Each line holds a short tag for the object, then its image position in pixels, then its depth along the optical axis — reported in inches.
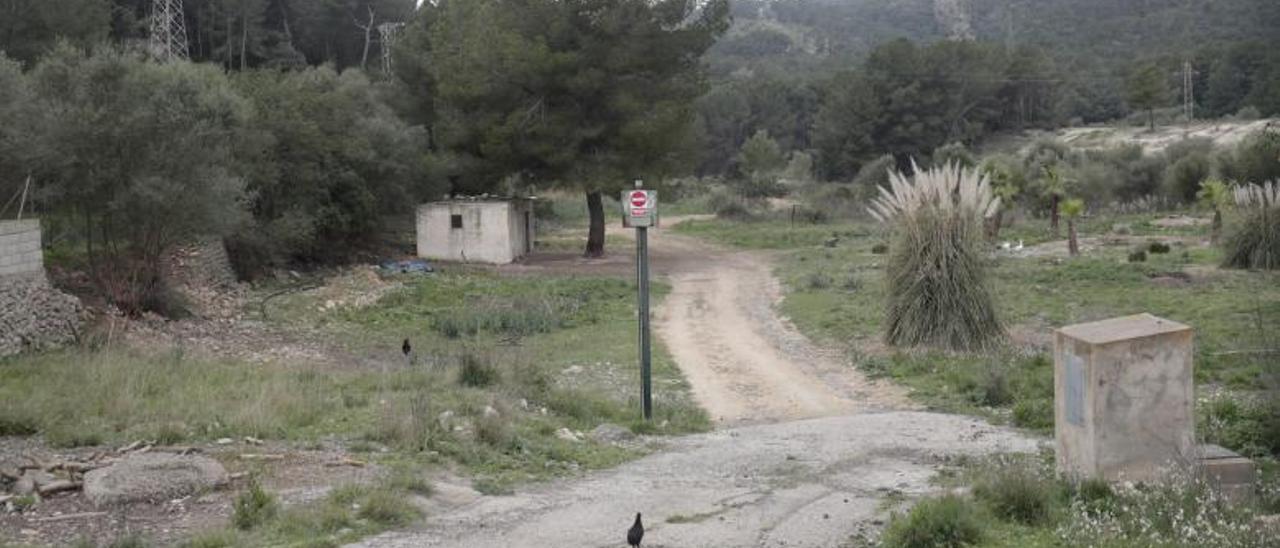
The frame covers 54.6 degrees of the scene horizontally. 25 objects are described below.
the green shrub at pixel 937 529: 285.4
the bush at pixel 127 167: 832.9
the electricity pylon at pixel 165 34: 1607.7
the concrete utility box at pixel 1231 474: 323.9
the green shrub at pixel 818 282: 1157.1
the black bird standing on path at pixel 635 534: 285.6
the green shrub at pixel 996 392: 581.3
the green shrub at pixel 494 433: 440.5
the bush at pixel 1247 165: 1797.5
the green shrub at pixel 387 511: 330.3
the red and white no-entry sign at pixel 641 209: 542.3
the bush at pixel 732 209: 2239.7
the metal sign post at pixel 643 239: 542.6
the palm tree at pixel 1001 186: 1551.8
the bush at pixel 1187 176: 2066.9
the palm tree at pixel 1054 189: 1525.6
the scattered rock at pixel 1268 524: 268.5
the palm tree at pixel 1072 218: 1343.5
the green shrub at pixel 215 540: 301.3
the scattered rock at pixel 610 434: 498.9
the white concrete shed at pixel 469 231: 1488.7
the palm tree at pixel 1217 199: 1365.7
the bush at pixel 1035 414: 508.2
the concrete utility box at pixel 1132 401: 348.8
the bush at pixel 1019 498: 315.0
